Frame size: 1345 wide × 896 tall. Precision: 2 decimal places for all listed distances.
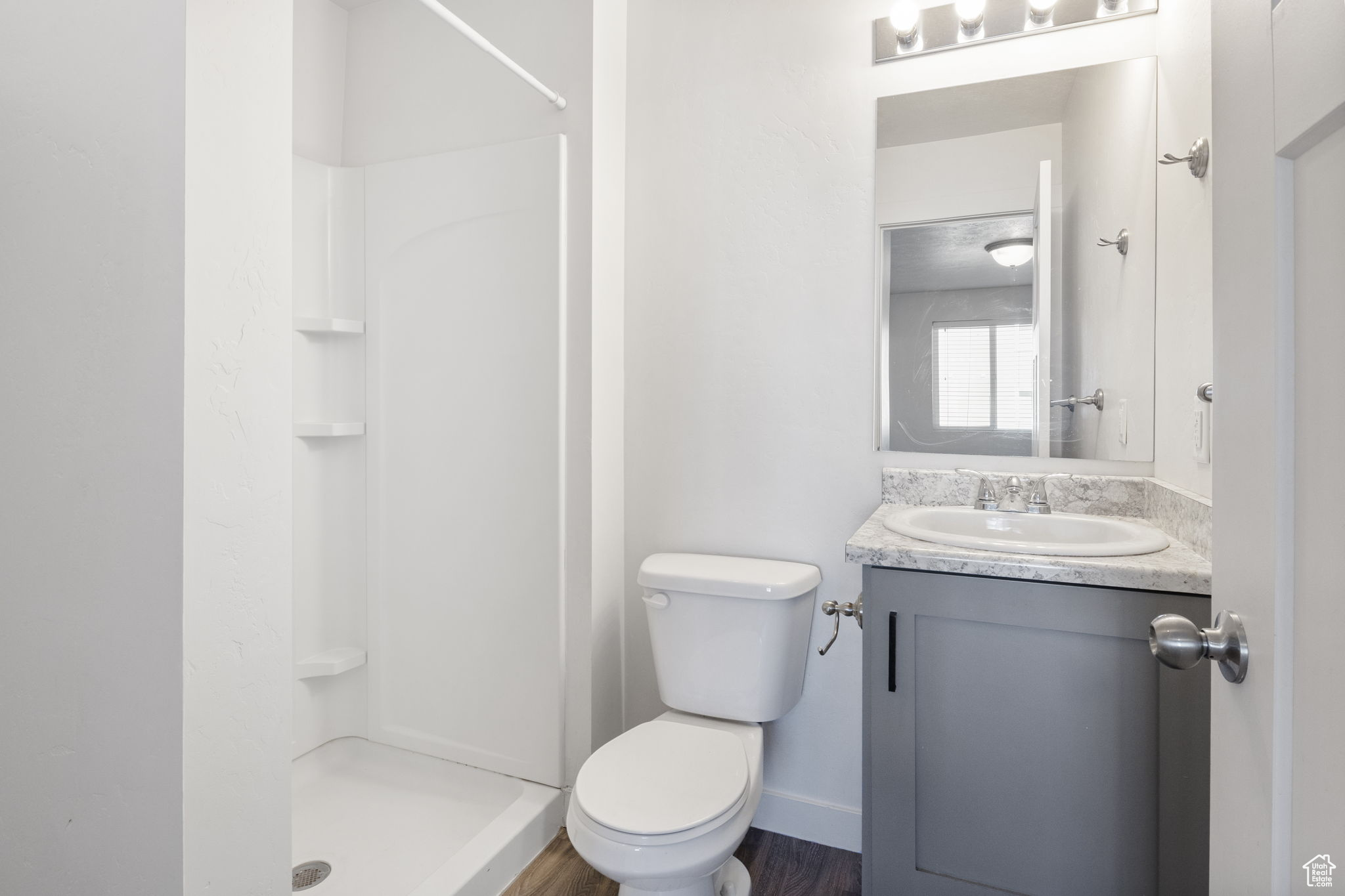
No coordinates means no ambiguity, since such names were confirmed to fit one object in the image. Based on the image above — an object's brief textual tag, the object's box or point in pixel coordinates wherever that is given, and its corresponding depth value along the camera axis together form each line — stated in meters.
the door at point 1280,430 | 0.48
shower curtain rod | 1.44
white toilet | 1.32
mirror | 1.60
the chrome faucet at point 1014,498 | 1.66
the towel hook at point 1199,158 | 1.30
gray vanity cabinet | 1.15
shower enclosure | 2.00
